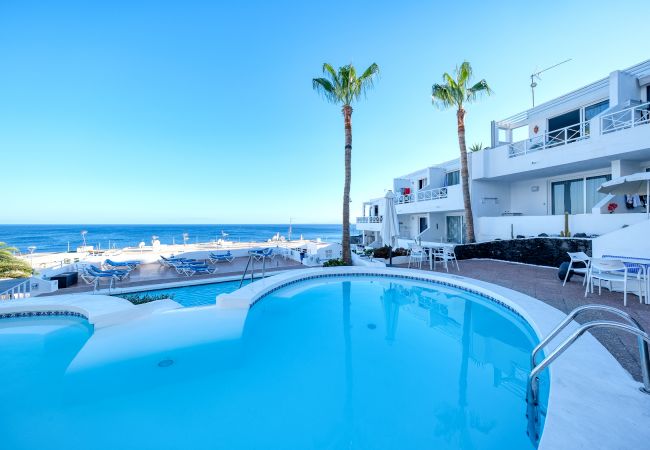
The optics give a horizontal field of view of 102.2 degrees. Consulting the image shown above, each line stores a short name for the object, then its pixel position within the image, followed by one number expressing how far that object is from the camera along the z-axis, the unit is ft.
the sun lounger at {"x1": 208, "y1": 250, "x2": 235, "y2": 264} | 48.44
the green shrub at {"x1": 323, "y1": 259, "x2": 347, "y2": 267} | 37.37
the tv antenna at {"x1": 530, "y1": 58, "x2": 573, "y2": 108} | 56.37
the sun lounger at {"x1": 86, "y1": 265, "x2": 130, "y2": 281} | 31.60
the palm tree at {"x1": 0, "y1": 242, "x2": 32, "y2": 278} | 38.14
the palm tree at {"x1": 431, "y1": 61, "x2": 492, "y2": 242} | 42.50
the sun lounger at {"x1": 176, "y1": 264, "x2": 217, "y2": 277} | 36.50
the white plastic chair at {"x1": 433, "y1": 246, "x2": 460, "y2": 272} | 32.81
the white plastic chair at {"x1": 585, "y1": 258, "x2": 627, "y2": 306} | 18.53
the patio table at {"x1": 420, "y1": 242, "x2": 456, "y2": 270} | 34.47
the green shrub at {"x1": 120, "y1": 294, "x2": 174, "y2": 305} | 22.85
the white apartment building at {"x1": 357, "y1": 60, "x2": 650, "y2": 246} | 32.35
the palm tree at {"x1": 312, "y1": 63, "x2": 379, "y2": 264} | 37.29
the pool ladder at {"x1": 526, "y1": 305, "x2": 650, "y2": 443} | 6.68
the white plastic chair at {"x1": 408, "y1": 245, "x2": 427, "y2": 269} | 34.63
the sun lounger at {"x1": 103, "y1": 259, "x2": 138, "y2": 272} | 39.89
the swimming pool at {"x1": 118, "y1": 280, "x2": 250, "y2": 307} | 27.13
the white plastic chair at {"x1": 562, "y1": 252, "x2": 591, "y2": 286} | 22.82
